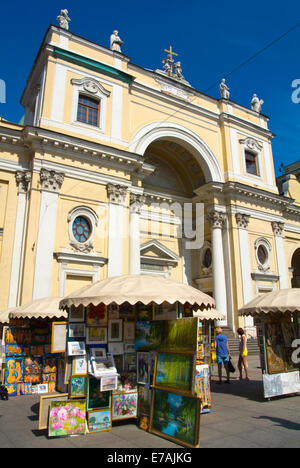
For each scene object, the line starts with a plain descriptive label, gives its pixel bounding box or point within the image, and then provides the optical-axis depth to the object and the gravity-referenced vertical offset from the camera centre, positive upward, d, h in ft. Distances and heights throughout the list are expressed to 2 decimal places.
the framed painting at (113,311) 22.39 +1.48
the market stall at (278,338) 29.04 -0.37
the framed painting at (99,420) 19.80 -4.71
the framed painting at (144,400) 20.27 -3.72
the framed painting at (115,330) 22.07 +0.30
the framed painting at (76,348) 20.42 -0.73
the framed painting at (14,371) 32.40 -3.16
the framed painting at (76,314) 21.33 +1.25
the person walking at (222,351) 35.40 -1.63
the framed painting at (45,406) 19.34 -3.79
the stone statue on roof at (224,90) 80.95 +54.57
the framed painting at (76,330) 21.01 +0.30
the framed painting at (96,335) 21.36 +0.00
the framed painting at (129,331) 22.69 +0.24
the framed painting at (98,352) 21.12 -1.00
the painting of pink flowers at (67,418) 18.72 -4.33
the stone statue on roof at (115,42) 64.64 +52.50
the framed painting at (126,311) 22.81 +1.52
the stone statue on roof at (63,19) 58.49 +51.28
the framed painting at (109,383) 20.03 -2.69
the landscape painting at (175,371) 17.72 -1.91
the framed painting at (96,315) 21.63 +1.21
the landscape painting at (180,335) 18.21 -0.02
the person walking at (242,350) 36.86 -1.62
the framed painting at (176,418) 16.46 -4.04
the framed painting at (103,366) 20.42 -1.77
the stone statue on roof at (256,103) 86.79 +55.32
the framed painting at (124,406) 20.75 -4.12
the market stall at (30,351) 32.63 -1.42
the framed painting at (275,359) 29.68 -2.09
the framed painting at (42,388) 33.22 -4.81
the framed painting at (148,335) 21.43 -0.02
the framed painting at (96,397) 20.19 -3.47
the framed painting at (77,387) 19.85 -2.84
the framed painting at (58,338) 22.93 -0.17
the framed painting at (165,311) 22.00 +1.44
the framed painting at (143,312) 22.81 +1.45
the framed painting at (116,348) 21.73 -0.78
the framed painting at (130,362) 22.24 -1.68
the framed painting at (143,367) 21.12 -1.93
